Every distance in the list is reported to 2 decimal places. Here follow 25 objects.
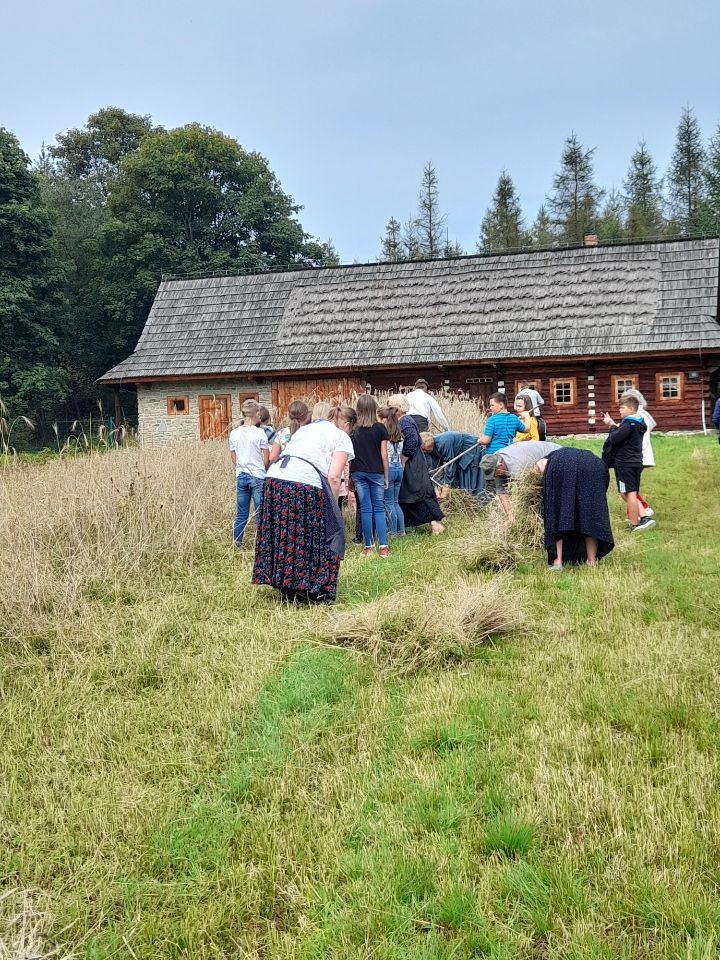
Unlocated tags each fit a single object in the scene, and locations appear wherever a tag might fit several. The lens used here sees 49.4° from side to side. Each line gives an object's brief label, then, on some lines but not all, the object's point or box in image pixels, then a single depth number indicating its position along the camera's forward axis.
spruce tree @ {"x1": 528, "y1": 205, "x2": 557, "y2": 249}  50.47
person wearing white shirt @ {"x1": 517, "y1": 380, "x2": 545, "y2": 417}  11.24
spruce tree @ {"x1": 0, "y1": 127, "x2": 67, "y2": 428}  31.38
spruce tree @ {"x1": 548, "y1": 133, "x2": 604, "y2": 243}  49.12
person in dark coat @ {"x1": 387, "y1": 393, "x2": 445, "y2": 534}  9.58
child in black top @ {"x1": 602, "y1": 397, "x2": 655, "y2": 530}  8.62
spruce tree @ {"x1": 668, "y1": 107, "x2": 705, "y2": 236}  49.00
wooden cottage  22.77
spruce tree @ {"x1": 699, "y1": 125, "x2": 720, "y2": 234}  43.88
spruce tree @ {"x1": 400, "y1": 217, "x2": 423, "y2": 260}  52.16
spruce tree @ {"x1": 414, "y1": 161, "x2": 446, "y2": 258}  51.44
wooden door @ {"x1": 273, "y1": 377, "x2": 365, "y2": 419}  24.80
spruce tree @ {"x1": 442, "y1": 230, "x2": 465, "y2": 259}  51.66
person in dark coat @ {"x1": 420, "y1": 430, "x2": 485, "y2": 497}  10.80
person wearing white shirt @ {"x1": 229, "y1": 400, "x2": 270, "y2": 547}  8.55
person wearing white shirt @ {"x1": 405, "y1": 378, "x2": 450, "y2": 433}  11.22
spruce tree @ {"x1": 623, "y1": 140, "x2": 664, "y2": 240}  49.26
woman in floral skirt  6.02
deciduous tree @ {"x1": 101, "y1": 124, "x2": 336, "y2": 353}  37.62
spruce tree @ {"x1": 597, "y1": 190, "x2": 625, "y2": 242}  47.28
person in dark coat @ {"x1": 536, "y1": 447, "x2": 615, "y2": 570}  6.87
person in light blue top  9.19
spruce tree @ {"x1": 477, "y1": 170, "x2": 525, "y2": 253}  51.44
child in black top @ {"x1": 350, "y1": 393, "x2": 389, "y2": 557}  8.12
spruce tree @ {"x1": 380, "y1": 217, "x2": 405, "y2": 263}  54.53
